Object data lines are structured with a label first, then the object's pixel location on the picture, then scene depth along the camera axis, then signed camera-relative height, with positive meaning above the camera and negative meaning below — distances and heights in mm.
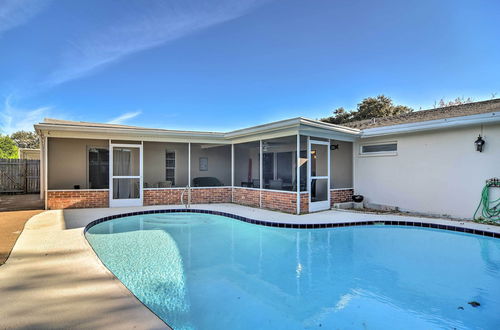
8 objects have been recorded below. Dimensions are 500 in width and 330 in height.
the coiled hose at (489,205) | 6742 -914
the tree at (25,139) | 36875 +4388
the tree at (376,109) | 24000 +5444
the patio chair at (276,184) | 8859 -491
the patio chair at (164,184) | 10739 -570
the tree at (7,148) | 23125 +1997
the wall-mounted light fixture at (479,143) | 6868 +652
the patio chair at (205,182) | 11394 -524
